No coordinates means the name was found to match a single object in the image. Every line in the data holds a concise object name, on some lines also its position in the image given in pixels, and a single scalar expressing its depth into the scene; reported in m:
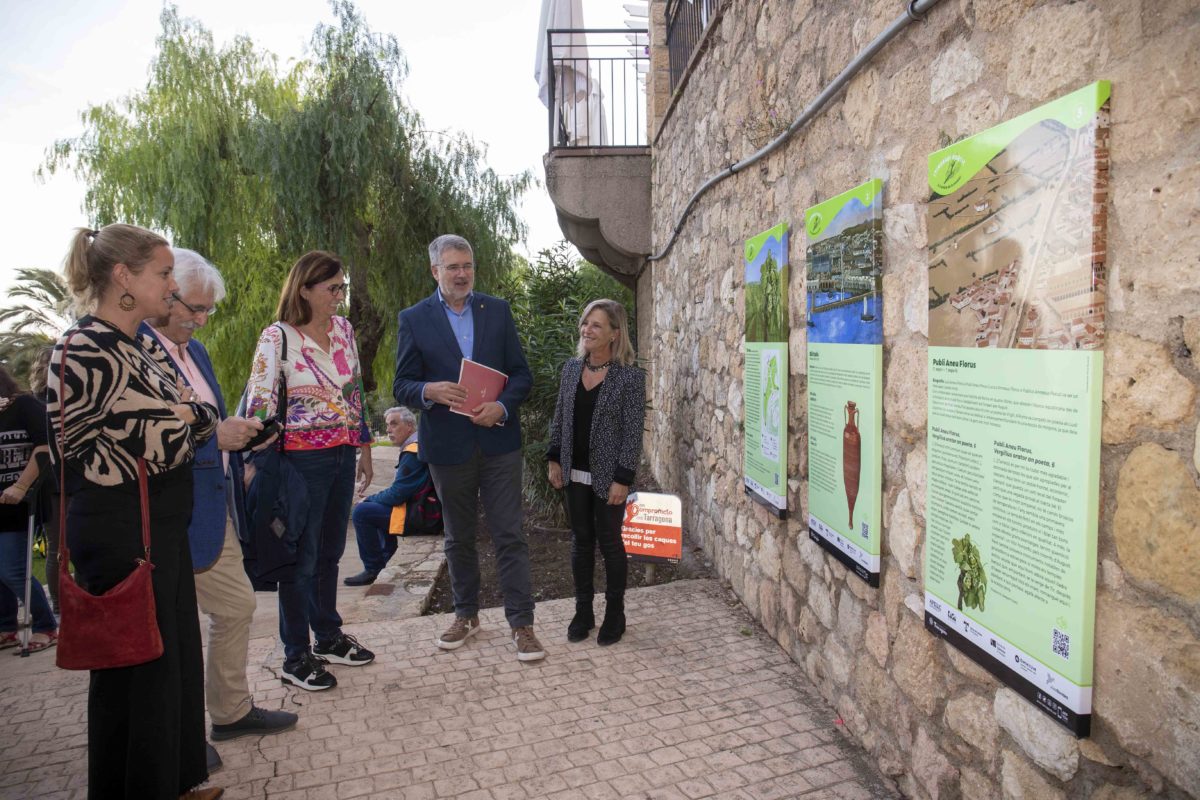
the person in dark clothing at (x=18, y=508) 4.14
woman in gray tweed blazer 3.72
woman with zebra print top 2.05
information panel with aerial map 1.57
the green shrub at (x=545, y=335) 6.42
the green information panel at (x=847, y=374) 2.53
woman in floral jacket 3.14
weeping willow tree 10.80
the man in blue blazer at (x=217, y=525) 2.66
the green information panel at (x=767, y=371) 3.44
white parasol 8.33
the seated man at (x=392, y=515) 5.28
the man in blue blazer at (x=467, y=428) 3.64
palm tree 15.20
